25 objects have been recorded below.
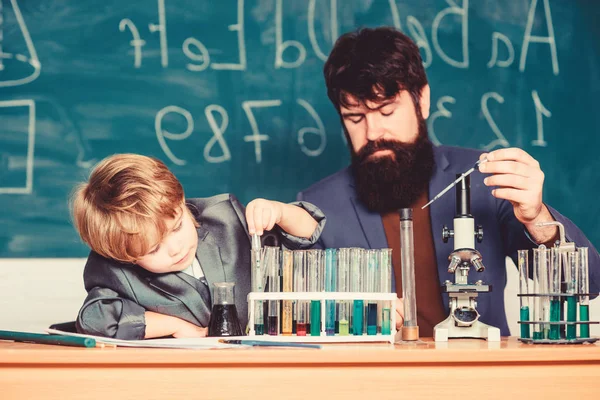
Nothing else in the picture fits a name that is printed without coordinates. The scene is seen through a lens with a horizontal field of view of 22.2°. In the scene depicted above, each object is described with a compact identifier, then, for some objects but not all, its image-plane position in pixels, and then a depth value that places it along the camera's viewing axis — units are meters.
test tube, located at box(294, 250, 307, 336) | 2.58
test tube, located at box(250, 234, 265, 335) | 2.57
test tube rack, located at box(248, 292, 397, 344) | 2.51
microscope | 2.56
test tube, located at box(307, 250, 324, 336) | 2.57
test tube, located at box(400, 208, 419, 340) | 2.53
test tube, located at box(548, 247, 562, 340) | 2.48
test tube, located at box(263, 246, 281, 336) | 2.56
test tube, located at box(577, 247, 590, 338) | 2.47
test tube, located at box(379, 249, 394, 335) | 2.56
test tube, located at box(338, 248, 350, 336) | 2.56
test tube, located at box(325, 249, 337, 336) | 2.57
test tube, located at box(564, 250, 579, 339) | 2.47
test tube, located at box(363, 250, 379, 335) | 2.56
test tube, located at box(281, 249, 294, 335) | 2.56
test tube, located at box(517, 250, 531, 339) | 2.51
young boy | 2.67
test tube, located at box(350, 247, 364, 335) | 2.56
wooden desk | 2.32
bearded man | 3.05
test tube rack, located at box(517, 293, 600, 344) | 2.46
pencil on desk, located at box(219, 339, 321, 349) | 2.39
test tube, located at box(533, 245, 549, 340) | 2.49
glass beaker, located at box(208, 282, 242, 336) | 2.59
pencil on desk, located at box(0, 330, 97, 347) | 2.39
